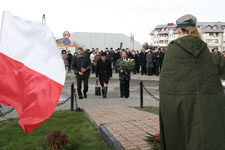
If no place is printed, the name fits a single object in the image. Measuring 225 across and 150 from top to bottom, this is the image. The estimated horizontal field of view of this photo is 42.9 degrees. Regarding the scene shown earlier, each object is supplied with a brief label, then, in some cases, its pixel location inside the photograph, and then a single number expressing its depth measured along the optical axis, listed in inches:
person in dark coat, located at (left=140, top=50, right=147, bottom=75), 925.5
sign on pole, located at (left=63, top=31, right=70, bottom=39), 775.2
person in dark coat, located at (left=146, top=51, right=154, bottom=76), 876.5
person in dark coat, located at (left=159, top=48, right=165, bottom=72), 880.9
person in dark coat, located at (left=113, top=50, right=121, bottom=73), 987.3
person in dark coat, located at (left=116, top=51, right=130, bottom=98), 470.9
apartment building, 3666.3
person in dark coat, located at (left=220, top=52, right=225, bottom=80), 401.7
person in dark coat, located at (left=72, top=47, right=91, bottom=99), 479.2
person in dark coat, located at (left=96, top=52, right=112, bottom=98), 491.2
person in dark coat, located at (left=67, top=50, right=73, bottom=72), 1029.4
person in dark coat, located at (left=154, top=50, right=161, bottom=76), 880.3
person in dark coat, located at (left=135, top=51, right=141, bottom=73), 955.3
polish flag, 146.6
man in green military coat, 113.8
